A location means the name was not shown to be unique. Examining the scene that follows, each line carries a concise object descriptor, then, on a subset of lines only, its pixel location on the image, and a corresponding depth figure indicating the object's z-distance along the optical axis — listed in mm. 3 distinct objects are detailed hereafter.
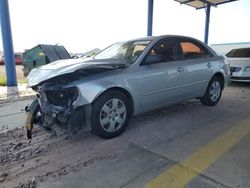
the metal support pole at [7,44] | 8617
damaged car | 3492
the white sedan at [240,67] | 8523
